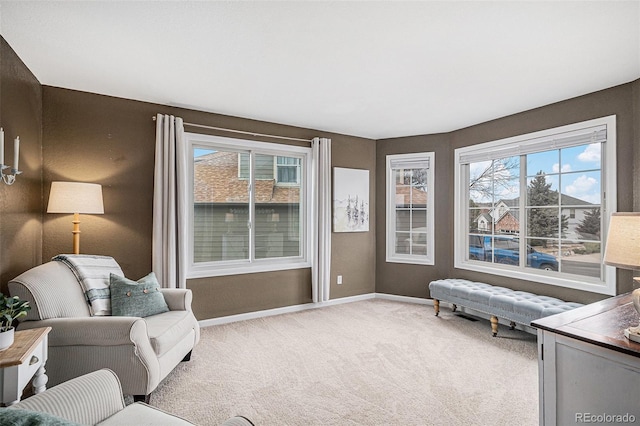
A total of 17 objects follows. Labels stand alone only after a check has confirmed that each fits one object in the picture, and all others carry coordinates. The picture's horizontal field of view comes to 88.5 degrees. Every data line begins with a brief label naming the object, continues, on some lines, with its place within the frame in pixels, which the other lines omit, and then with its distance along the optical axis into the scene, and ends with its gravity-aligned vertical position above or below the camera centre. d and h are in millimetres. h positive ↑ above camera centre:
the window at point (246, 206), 3928 +95
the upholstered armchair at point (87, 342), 2111 -829
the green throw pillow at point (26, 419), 768 -491
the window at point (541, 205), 3191 +100
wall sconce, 2065 +269
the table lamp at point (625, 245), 1522 -153
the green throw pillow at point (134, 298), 2568 -679
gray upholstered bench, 3154 -924
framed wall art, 4832 +205
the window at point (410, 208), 4879 +83
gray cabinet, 1399 -719
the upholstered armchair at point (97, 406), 1251 -773
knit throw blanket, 2500 -518
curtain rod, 3785 +1023
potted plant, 1613 -514
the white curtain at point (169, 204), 3479 +103
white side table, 1500 -735
